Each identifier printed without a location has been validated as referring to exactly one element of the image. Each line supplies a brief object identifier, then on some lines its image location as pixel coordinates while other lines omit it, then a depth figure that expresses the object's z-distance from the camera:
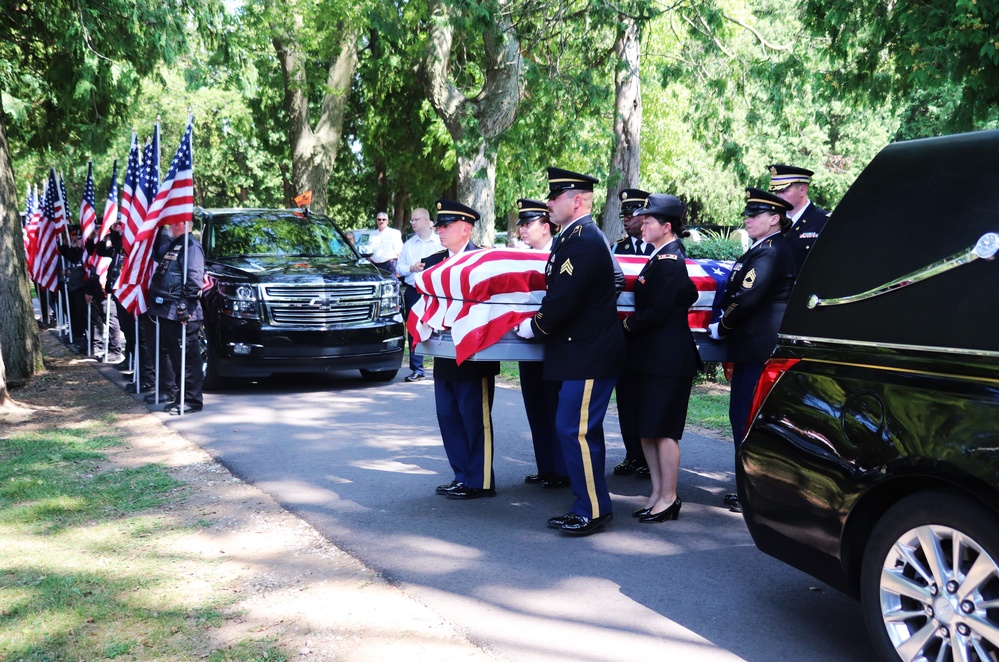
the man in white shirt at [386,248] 14.81
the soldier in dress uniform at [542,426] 7.14
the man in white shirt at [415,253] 12.29
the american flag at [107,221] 15.09
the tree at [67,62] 12.44
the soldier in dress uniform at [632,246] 7.62
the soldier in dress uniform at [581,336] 5.84
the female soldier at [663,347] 6.05
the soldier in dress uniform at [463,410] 6.72
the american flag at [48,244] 17.59
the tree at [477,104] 14.84
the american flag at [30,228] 23.02
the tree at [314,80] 22.55
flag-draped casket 6.21
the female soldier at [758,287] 6.25
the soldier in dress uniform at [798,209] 6.80
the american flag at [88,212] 15.55
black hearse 3.39
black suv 11.31
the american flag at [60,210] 17.32
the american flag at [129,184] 11.50
